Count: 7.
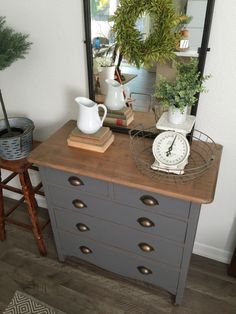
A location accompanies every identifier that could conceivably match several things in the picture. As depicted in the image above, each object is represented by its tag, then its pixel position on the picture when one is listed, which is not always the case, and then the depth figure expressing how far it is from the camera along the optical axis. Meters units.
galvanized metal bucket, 1.41
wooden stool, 1.45
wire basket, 1.06
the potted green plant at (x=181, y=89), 1.04
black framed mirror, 1.03
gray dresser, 1.08
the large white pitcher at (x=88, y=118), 1.23
